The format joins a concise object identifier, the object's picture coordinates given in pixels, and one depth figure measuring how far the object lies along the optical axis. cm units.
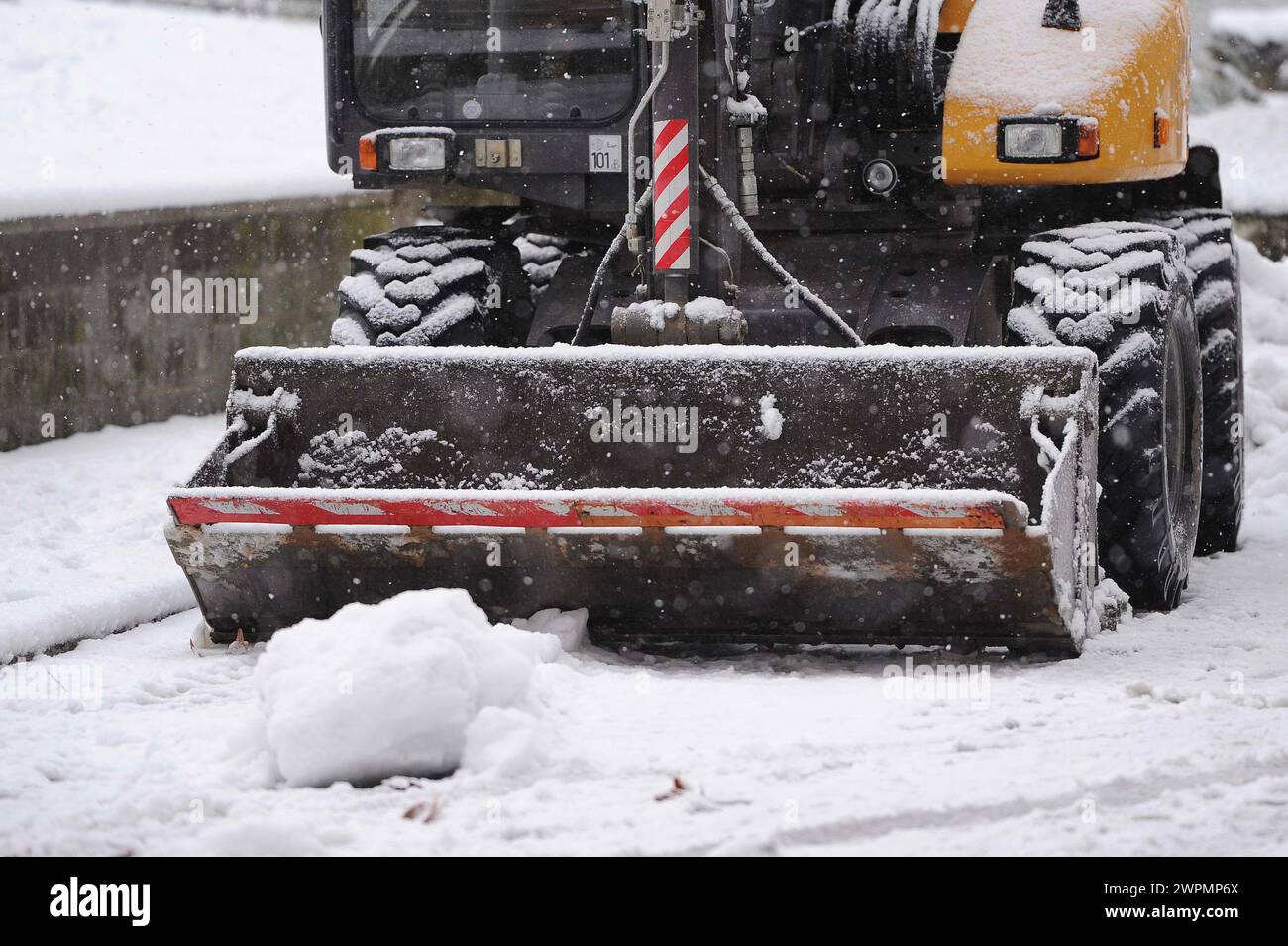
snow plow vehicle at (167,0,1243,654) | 915
